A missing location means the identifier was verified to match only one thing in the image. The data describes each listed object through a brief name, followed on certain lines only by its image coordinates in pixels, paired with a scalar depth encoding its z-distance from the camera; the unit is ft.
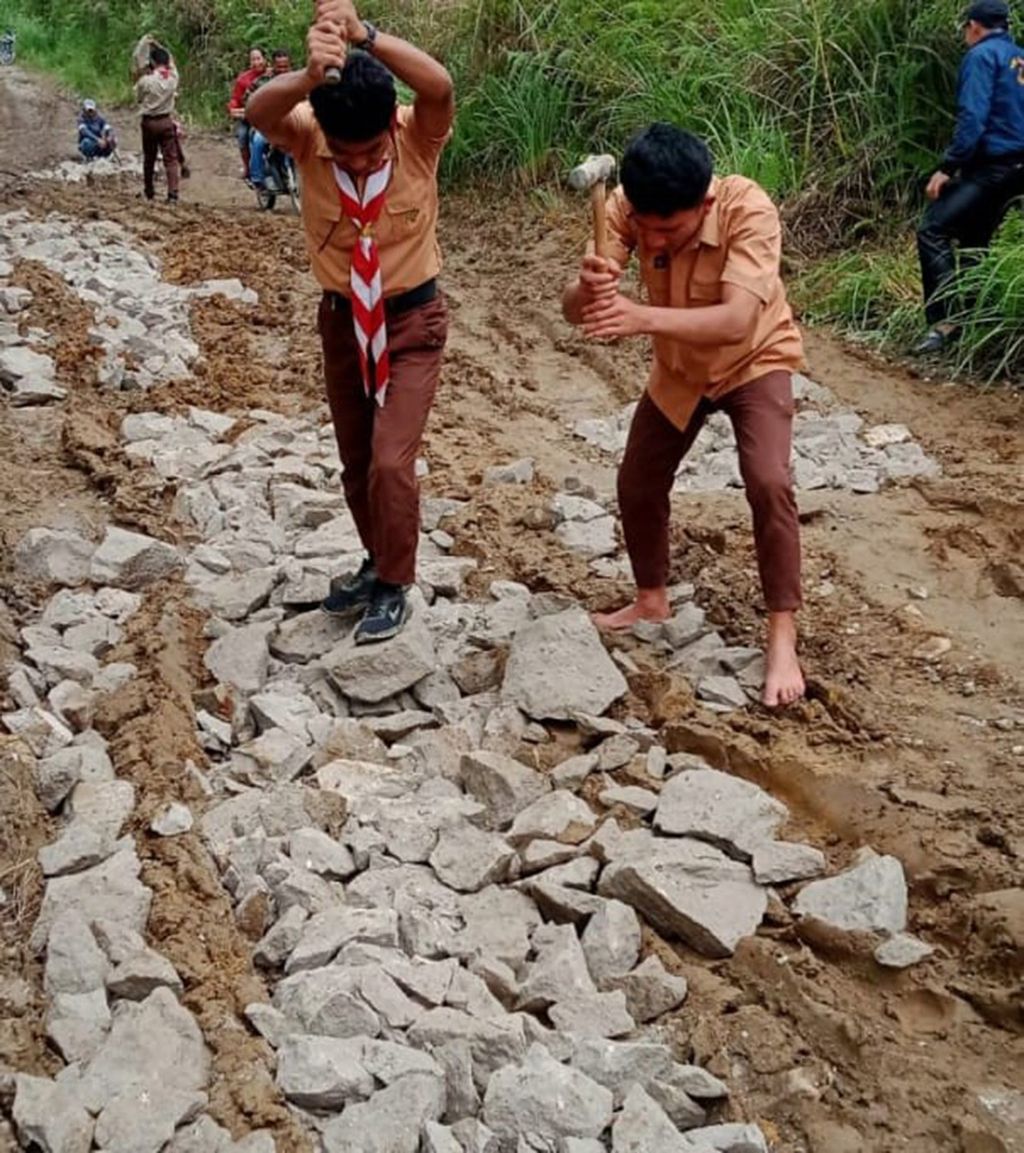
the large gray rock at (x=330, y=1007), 8.99
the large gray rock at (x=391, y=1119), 8.16
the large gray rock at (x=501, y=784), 11.50
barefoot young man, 11.42
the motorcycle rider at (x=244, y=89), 44.27
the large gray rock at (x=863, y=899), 9.97
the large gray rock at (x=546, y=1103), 8.19
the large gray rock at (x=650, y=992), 9.43
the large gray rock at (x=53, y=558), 15.80
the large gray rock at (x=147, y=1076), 8.14
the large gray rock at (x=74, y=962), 9.45
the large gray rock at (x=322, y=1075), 8.50
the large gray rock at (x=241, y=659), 13.79
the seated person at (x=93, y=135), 51.33
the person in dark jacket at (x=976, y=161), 22.41
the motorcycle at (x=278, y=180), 41.24
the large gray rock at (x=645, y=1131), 8.05
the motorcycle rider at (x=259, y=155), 41.47
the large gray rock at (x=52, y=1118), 8.11
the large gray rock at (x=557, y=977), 9.40
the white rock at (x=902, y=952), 9.70
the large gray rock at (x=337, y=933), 9.68
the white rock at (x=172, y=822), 11.07
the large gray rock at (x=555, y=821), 11.03
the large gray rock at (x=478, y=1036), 8.72
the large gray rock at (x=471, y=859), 10.59
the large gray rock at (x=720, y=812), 10.86
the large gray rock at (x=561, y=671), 12.76
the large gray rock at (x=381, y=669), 13.21
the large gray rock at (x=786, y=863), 10.49
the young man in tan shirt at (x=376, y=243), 11.96
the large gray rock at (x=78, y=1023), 8.93
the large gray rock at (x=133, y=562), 15.84
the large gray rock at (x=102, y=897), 10.03
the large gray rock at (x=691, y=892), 10.01
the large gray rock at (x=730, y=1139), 8.19
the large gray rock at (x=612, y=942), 9.71
